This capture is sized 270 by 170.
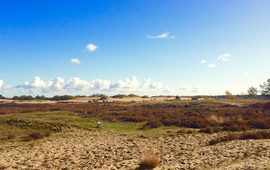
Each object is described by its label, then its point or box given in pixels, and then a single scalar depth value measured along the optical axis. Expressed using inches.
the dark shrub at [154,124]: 773.3
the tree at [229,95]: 2898.6
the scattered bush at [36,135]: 574.1
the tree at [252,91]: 2652.6
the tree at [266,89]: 1729.8
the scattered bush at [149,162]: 298.2
